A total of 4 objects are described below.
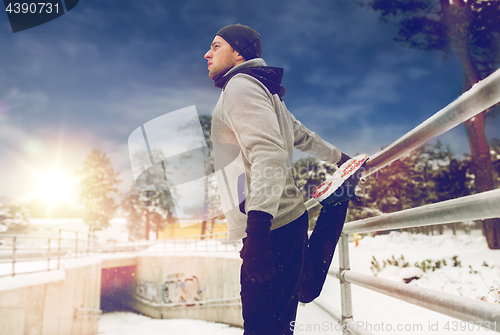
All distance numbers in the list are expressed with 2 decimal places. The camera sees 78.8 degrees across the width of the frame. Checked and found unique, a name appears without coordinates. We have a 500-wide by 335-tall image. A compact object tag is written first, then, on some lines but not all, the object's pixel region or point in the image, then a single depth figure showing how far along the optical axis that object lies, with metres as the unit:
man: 1.30
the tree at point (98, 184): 39.66
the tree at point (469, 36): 10.70
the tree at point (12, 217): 41.81
